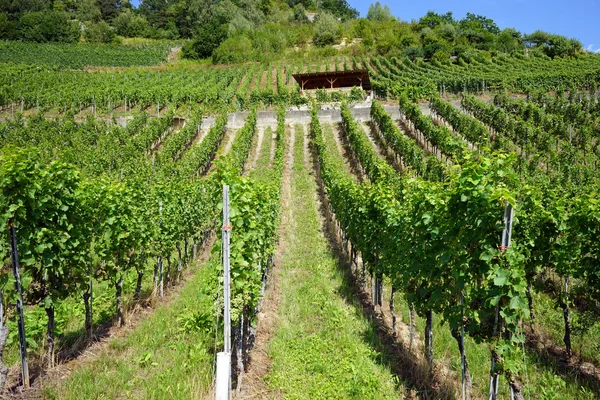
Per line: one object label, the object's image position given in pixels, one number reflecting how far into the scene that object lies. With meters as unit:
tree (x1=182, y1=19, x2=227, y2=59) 73.56
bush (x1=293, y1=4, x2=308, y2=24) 103.69
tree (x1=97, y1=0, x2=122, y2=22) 105.31
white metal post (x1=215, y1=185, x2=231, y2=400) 4.15
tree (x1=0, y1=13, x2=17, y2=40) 80.81
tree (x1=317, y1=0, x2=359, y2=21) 120.27
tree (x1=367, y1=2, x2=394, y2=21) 108.31
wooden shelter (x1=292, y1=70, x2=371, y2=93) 43.00
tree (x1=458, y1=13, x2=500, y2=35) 85.14
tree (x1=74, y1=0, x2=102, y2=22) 100.81
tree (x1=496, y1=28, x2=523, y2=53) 69.81
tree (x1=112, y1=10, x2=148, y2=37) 93.56
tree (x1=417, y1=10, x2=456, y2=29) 87.12
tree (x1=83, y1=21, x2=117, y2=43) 86.50
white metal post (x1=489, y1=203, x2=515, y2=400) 4.14
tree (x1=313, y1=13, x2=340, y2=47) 79.94
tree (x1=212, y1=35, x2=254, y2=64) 68.19
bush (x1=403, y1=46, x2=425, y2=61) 64.88
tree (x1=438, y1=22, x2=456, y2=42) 74.69
